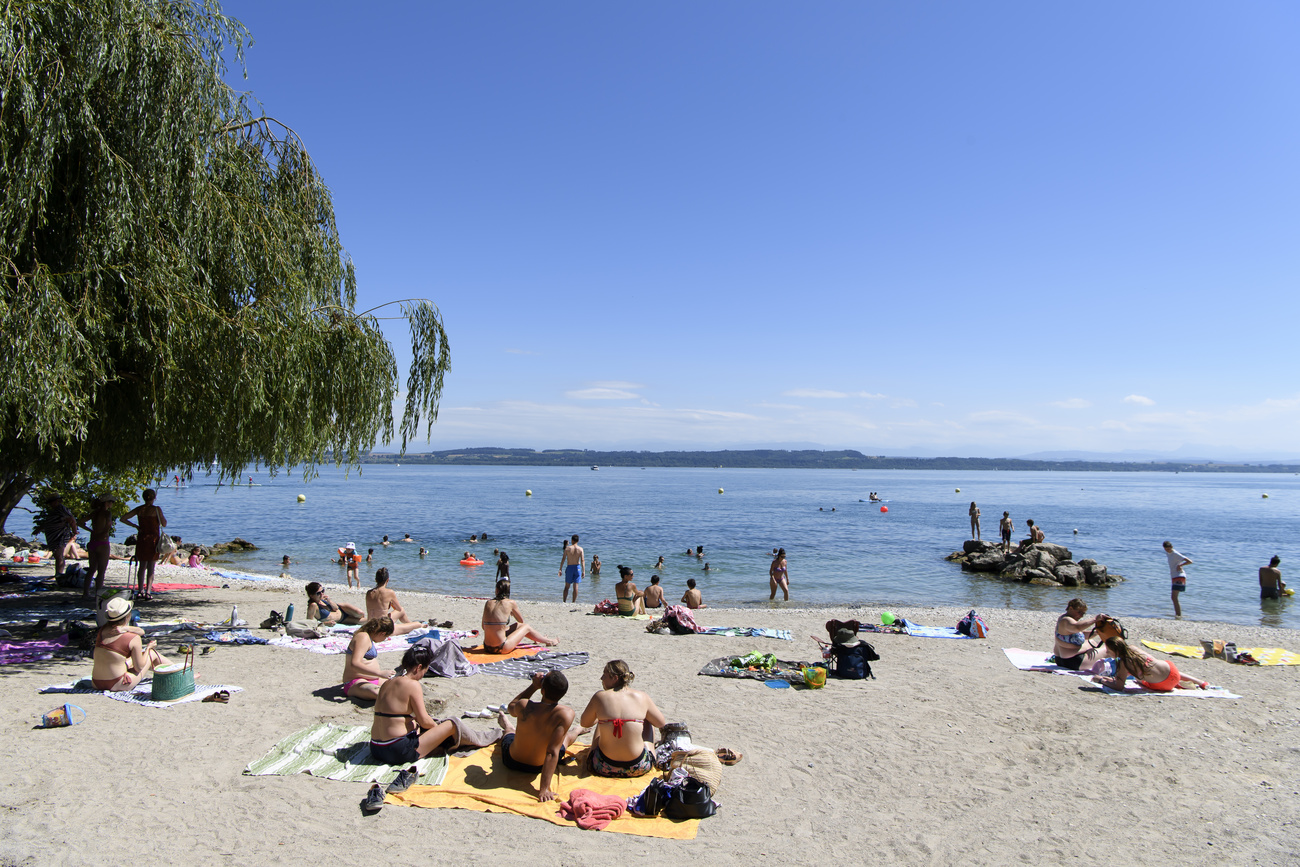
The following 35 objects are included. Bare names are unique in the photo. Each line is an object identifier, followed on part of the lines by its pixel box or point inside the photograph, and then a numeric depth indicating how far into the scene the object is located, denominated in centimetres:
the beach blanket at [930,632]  1287
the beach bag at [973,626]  1274
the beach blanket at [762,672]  934
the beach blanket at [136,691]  725
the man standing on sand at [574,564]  1934
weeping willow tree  649
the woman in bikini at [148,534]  1241
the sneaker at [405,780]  546
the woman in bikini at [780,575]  2158
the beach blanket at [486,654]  998
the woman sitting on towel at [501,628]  1027
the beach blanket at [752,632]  1221
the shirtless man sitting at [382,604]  1082
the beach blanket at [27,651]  862
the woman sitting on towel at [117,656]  741
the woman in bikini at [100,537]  1238
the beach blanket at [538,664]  929
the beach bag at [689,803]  523
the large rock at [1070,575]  2552
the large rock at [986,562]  2852
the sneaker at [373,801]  510
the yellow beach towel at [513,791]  513
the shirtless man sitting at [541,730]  570
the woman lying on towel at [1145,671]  902
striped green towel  571
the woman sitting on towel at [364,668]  761
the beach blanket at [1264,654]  1100
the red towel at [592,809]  509
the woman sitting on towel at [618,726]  582
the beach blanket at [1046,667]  901
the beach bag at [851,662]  945
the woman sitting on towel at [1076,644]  1017
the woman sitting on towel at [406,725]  590
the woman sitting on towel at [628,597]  1443
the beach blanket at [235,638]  1018
